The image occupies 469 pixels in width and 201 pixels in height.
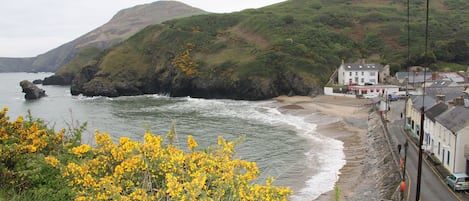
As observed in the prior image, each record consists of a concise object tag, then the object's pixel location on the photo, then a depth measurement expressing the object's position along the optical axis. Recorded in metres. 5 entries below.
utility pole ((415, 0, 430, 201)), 15.18
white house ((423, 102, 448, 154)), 28.62
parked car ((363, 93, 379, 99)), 74.16
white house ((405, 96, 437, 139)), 34.31
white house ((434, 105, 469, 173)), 22.95
